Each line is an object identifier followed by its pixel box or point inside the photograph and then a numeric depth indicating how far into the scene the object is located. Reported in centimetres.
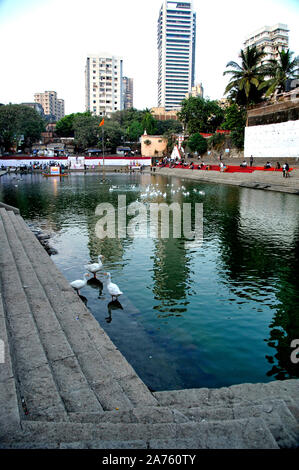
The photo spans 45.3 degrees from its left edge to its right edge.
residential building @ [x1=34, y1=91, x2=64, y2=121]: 16900
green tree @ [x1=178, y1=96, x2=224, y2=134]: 5959
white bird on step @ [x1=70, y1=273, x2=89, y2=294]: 757
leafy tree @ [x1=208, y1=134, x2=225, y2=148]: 4947
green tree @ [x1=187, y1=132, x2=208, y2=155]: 5244
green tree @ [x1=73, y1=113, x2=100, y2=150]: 7162
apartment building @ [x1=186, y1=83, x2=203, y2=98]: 15000
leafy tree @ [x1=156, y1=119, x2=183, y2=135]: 8346
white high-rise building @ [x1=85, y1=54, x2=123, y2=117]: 12238
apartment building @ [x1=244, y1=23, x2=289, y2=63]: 9562
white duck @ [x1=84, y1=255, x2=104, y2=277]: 860
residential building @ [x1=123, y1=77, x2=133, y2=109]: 19088
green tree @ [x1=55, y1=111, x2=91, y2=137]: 9306
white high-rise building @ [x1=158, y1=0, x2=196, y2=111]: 15112
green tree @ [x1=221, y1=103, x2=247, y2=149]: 4422
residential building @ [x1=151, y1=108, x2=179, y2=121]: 10512
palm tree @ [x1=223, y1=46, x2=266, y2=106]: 3944
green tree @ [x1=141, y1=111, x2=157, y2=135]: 7750
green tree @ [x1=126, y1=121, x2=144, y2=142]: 7969
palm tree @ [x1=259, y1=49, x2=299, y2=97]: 3725
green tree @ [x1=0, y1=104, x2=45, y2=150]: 6206
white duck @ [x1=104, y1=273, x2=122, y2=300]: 732
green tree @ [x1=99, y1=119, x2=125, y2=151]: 7244
